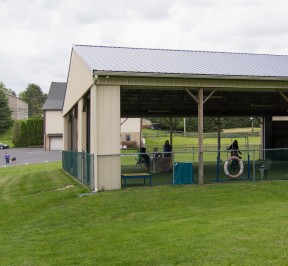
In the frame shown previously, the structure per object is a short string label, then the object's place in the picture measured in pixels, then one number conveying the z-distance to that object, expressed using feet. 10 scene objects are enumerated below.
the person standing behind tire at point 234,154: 68.08
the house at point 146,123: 306.29
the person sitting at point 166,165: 71.00
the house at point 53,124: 202.18
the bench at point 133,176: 51.38
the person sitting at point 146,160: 74.13
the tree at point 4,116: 278.87
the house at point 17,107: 393.70
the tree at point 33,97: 476.75
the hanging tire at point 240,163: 52.87
